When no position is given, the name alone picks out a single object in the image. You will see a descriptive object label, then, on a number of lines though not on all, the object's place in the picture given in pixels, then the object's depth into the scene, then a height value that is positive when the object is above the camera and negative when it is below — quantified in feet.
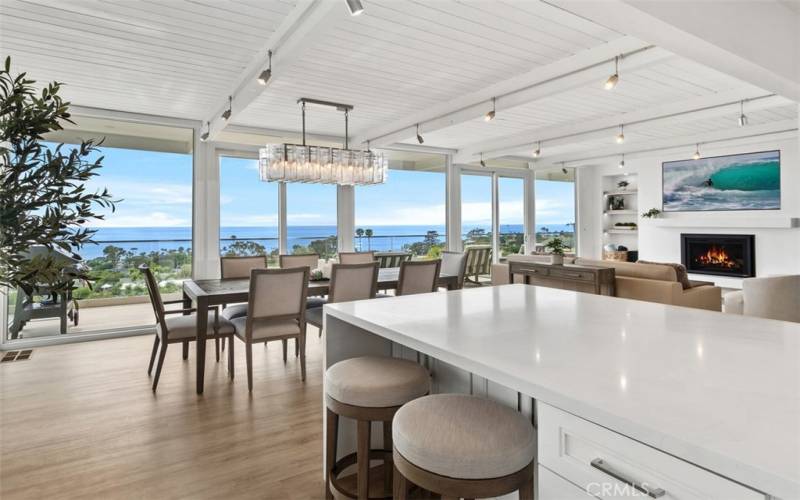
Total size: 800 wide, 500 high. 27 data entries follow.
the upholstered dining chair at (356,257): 18.13 -0.37
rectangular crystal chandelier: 14.92 +2.93
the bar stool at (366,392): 5.27 -1.73
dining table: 11.05 -1.12
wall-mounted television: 24.09 +3.49
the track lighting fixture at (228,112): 14.08 +4.34
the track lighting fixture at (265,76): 10.21 +3.99
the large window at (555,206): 31.55 +2.90
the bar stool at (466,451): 3.77 -1.77
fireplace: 24.88 -0.61
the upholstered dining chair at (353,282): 12.43 -0.96
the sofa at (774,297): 12.60 -1.55
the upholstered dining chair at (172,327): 11.30 -2.00
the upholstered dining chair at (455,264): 15.71 -0.64
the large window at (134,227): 17.15 +0.96
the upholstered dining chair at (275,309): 11.13 -1.55
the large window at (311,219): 21.04 +1.45
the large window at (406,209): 23.70 +2.15
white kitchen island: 2.46 -1.03
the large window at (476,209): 27.30 +2.33
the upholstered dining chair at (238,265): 15.36 -0.55
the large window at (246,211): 19.63 +1.75
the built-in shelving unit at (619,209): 32.73 +2.66
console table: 16.02 -1.19
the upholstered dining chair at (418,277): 13.33 -0.89
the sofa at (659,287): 14.48 -1.47
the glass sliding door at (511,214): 29.22 +2.16
